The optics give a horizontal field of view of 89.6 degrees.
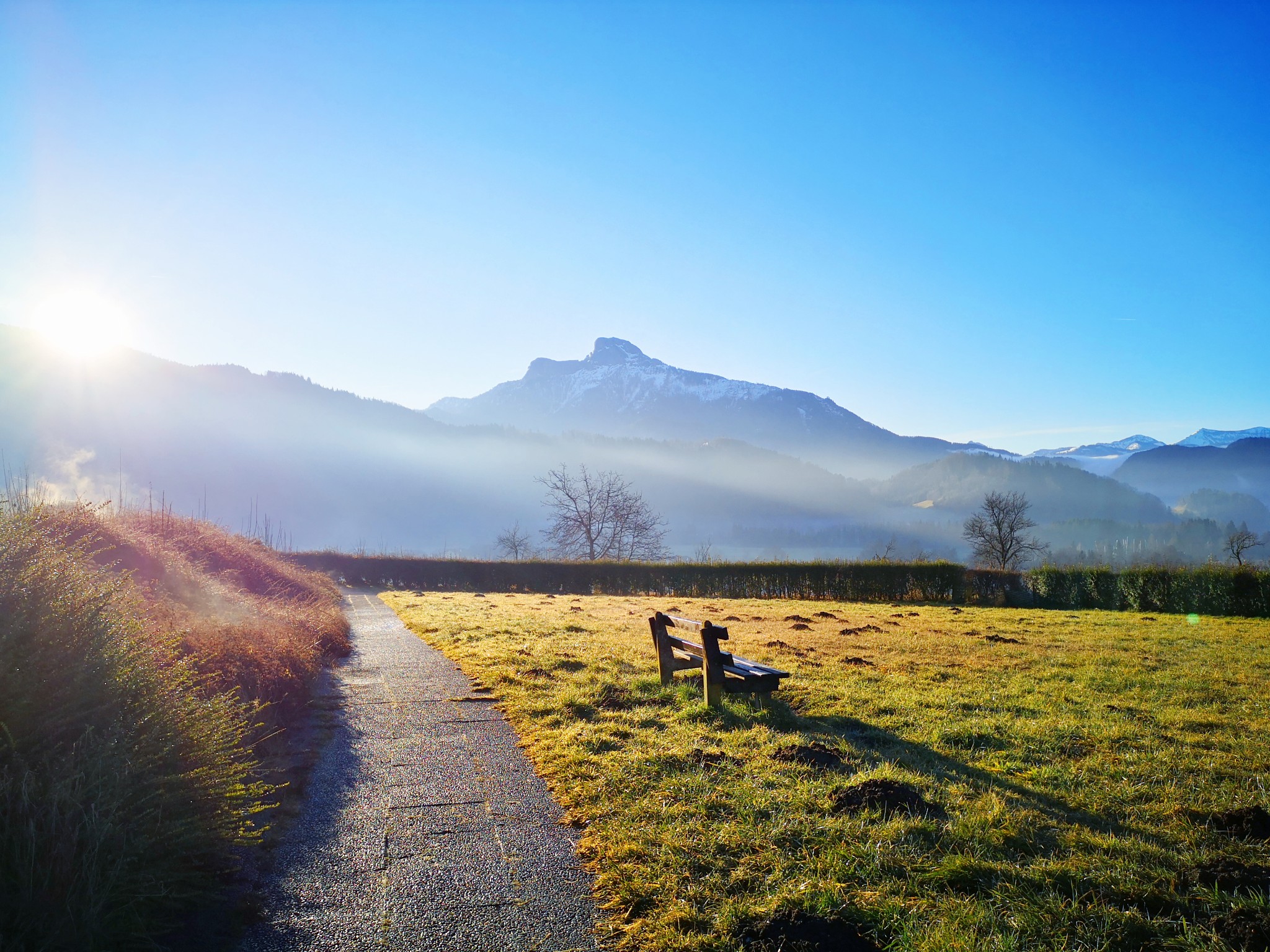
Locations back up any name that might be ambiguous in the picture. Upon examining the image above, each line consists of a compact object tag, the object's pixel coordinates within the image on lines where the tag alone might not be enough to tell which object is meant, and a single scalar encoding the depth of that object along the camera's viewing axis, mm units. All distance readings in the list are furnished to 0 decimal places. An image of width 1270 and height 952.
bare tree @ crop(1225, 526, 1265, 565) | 31500
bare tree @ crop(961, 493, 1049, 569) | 47281
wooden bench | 7137
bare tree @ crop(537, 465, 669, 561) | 46344
